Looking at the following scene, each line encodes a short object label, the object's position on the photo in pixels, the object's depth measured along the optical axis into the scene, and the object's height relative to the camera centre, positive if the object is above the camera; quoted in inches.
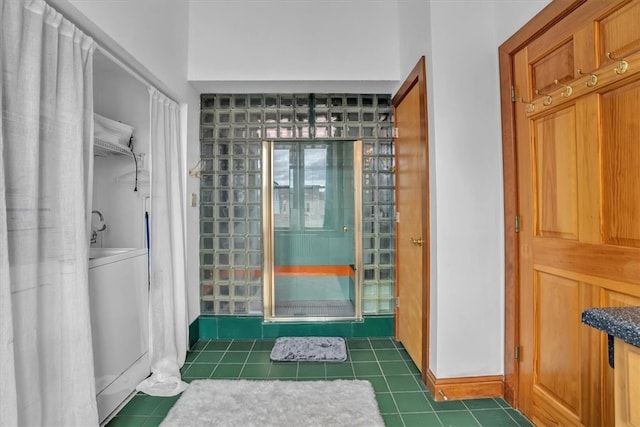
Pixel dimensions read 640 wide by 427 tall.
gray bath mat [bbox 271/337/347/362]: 88.7 -41.3
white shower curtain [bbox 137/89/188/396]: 77.6 -9.8
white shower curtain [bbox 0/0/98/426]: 43.1 +0.5
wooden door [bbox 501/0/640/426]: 43.6 +2.8
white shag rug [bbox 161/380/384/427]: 62.8 -42.3
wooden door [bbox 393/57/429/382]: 75.6 -0.4
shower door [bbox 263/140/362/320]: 108.0 -4.2
